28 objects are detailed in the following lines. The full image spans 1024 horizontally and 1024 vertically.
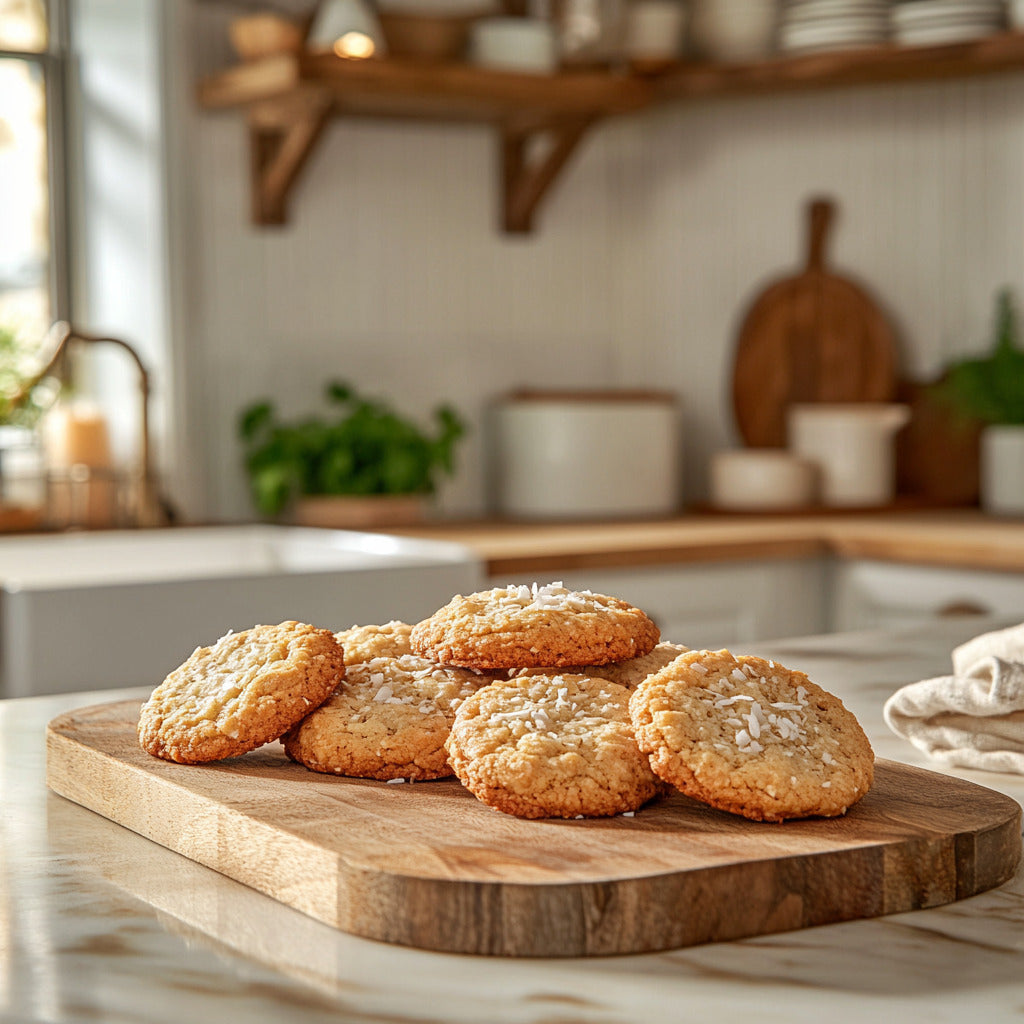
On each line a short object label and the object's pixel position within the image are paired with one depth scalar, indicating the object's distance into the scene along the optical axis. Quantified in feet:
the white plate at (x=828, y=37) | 9.16
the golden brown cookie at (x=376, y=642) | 2.83
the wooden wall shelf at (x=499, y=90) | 8.73
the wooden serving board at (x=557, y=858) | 1.96
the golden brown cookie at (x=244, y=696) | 2.55
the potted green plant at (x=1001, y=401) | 9.41
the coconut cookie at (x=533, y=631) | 2.57
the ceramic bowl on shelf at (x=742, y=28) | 9.77
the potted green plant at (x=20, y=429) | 8.71
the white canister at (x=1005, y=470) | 9.46
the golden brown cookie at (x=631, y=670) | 2.64
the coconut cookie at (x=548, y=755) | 2.26
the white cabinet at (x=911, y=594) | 7.77
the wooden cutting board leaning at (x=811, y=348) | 10.21
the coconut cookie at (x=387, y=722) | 2.50
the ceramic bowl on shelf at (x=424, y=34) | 9.34
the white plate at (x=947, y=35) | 8.87
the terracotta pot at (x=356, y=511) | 9.31
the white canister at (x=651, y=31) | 9.84
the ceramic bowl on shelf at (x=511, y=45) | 9.42
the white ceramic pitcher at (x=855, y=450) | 9.95
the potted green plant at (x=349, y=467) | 9.34
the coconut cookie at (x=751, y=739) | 2.21
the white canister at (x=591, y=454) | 9.89
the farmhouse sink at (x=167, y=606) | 6.51
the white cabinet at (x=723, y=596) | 8.08
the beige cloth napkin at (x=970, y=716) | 2.94
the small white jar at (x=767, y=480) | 9.91
